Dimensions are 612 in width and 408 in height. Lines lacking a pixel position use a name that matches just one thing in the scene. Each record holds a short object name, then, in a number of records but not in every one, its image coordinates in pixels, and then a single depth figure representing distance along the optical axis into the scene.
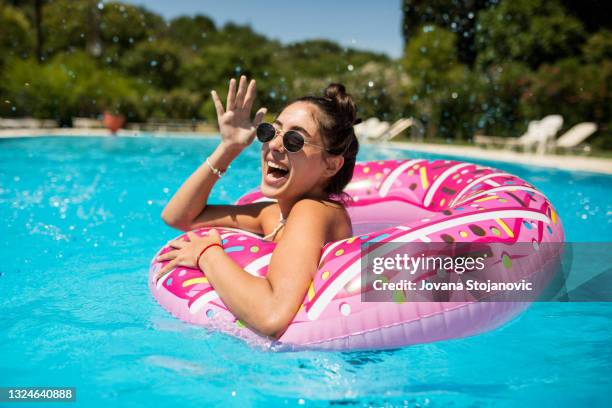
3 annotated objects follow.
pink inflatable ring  2.32
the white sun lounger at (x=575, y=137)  13.53
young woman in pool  2.25
